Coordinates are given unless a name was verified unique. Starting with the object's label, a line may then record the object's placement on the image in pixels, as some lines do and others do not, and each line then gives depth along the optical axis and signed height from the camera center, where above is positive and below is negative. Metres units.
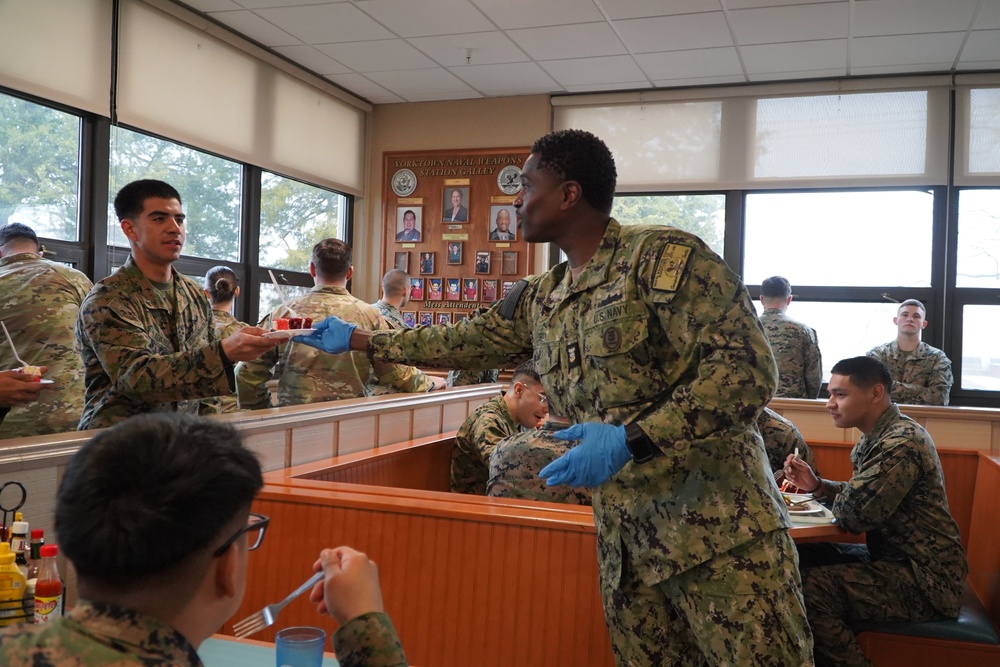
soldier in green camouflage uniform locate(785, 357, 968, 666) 2.65 -0.72
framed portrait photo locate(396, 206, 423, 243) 7.82 +0.95
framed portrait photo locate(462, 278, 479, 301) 7.64 +0.34
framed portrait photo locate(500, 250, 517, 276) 7.52 +0.58
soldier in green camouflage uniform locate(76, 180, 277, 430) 2.22 -0.05
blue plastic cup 1.13 -0.45
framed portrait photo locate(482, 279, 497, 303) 7.58 +0.33
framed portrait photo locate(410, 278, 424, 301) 7.79 +0.34
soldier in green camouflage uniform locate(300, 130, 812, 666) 1.43 -0.17
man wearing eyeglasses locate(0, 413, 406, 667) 0.71 -0.20
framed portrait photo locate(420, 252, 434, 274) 7.77 +0.59
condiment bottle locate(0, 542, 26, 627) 1.30 -0.44
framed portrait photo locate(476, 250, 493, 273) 7.60 +0.60
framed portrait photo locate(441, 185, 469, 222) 7.66 +1.13
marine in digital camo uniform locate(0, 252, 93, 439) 3.28 -0.08
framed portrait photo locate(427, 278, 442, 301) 7.75 +0.34
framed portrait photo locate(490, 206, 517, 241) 7.52 +0.94
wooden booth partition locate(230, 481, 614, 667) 2.07 -0.64
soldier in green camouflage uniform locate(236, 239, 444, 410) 3.61 -0.19
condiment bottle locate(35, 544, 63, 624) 1.34 -0.45
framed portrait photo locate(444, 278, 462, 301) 7.69 +0.33
